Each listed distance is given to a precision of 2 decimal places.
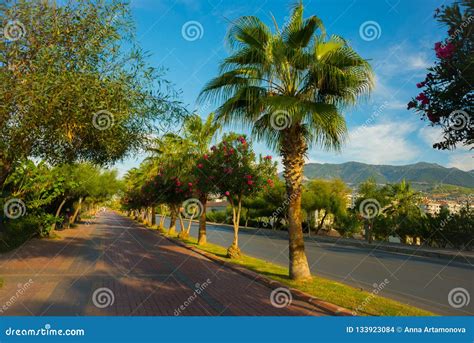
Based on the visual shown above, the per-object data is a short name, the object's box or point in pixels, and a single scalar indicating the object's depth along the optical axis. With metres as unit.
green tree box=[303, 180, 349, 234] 42.66
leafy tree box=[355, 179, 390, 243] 32.50
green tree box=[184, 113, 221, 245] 21.52
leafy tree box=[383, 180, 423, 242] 30.94
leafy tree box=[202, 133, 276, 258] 16.14
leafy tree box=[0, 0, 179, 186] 6.09
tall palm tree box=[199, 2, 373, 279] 9.55
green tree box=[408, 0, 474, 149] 4.17
